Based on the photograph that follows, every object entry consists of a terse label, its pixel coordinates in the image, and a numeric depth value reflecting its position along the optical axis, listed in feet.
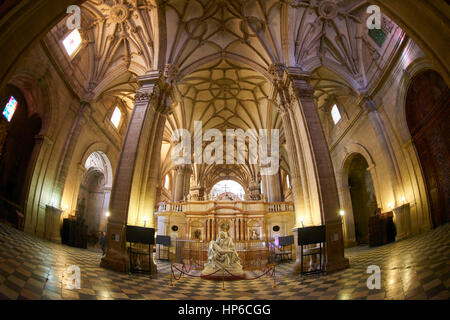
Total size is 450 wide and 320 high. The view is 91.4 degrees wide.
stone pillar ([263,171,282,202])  62.46
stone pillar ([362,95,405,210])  39.06
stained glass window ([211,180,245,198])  135.86
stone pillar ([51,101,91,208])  40.55
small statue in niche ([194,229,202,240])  56.39
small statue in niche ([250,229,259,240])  56.05
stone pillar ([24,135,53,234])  34.40
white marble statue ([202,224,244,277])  27.30
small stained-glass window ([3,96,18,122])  35.76
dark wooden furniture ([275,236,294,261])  38.81
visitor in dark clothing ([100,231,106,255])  39.92
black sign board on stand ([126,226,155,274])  24.68
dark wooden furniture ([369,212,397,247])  38.65
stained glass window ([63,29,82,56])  40.27
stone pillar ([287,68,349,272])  25.66
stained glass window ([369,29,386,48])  39.63
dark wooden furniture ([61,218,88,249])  40.01
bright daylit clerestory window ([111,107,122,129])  59.66
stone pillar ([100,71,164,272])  25.68
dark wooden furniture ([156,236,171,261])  33.81
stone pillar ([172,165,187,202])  70.13
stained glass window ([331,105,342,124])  57.87
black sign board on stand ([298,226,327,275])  23.49
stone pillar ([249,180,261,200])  78.97
